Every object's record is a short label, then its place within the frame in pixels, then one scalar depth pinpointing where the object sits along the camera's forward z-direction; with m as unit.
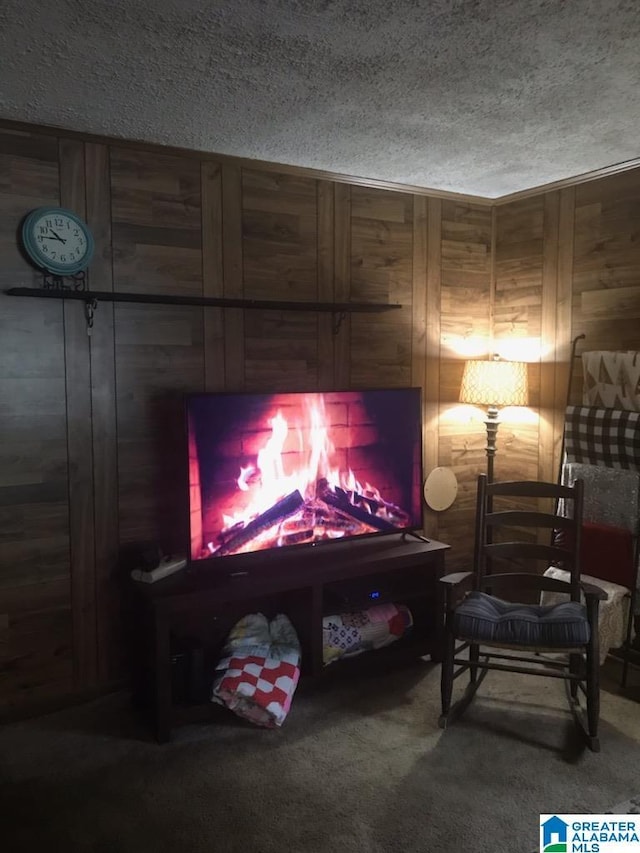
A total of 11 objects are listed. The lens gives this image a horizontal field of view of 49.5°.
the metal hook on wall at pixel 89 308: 2.92
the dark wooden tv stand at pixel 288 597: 2.75
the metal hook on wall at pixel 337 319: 3.59
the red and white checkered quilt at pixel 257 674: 2.80
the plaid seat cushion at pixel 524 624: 2.66
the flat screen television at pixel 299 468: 3.00
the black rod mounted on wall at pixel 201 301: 2.79
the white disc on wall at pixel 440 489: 3.97
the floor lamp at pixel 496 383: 3.68
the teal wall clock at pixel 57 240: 2.78
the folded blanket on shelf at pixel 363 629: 3.20
